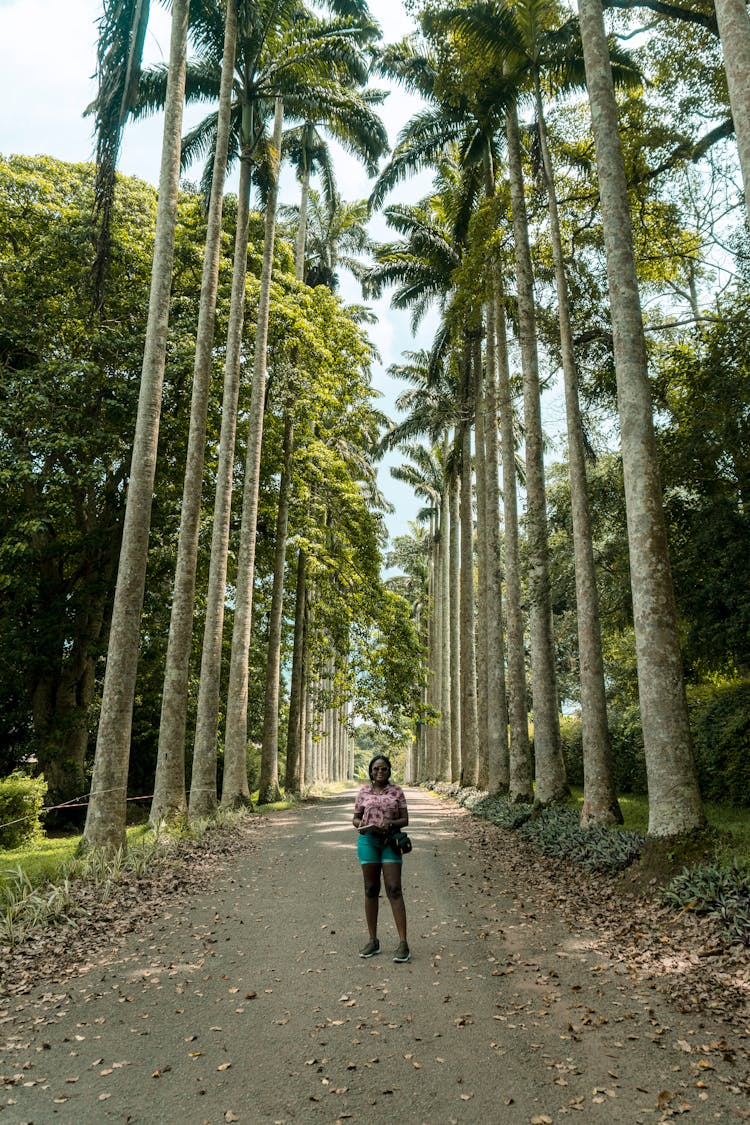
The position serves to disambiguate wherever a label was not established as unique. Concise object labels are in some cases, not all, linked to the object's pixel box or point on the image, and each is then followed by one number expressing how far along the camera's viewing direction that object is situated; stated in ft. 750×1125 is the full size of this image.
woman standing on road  18.92
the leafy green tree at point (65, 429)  49.01
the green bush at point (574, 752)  65.62
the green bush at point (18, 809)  37.78
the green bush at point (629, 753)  54.24
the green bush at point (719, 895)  17.47
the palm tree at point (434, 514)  114.21
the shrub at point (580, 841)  26.50
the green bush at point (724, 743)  40.98
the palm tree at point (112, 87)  32.73
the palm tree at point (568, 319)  34.37
